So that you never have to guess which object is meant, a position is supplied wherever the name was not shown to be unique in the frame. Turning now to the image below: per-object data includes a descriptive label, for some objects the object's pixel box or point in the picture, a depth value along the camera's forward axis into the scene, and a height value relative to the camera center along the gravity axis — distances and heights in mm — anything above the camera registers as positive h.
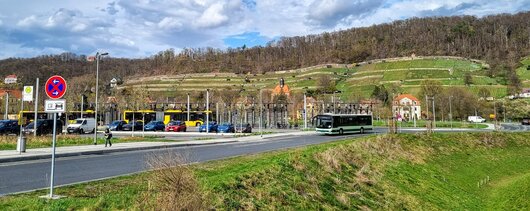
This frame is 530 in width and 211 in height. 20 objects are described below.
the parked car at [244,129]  55941 -1208
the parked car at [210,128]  58062 -1070
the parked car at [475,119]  94625 -259
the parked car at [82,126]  47834 -559
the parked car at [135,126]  59188 -746
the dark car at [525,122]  88900 -936
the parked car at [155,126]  58688 -755
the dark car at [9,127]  39719 -504
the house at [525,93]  122312 +6982
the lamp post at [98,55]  33062 +5011
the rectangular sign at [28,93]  28562 +1898
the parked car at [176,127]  58031 -893
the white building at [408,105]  107931 +3585
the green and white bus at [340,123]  50375 -495
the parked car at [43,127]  39266 -523
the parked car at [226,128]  55734 -1049
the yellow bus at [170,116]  72312 +743
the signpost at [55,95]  10039 +633
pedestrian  27606 -900
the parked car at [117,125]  59719 -593
